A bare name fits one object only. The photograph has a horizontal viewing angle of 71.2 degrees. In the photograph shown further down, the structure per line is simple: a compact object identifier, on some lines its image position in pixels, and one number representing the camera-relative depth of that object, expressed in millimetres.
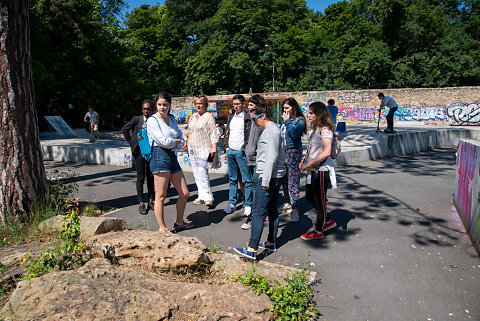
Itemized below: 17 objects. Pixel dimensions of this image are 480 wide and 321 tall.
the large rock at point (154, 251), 3305
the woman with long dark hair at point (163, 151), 4270
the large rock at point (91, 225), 3906
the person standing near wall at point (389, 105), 12648
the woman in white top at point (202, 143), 5578
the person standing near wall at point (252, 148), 4824
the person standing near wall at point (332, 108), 11059
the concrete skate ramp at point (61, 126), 20461
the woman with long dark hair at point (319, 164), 4238
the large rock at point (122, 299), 2281
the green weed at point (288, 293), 2760
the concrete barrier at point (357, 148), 10367
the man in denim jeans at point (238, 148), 5246
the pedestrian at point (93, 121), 15871
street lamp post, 38375
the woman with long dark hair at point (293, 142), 5000
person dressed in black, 5721
